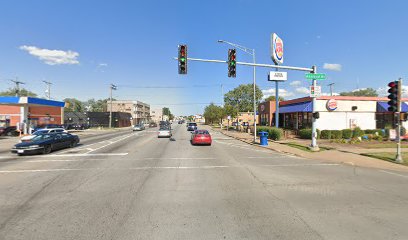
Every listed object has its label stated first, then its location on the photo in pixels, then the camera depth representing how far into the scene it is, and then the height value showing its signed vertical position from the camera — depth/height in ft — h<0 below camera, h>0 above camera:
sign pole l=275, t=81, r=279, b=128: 101.65 +13.57
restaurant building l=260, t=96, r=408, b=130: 92.73 +4.24
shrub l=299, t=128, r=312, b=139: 86.56 -3.80
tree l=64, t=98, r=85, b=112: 493.27 +32.68
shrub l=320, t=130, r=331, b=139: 84.91 -3.86
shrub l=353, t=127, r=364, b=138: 86.28 -3.37
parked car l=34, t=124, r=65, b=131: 116.08 -2.96
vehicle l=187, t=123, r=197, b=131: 157.38 -2.98
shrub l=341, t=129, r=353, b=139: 84.64 -3.37
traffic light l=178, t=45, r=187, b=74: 52.21 +13.19
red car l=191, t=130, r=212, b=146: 72.13 -4.89
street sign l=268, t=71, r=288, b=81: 66.13 +12.65
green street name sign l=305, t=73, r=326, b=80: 59.55 +11.32
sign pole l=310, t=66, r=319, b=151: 60.17 -2.02
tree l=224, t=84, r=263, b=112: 317.63 +32.67
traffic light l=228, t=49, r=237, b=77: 54.43 +12.97
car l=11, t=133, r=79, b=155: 50.42 -5.33
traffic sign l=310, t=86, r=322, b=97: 60.03 +7.73
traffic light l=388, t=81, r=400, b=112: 44.50 +5.19
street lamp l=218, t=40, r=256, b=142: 74.65 +23.17
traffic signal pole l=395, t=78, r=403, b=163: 43.98 +1.49
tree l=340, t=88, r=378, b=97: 360.97 +46.43
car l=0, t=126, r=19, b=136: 109.14 -5.25
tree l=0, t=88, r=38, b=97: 348.49 +39.24
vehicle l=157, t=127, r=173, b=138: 102.32 -4.92
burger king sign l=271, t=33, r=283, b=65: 88.58 +27.34
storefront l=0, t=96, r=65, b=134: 111.45 +4.04
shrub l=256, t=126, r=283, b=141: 88.02 -3.83
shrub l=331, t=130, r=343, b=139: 84.96 -3.74
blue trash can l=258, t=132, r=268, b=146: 72.84 -4.94
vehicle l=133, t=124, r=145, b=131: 171.38 -4.48
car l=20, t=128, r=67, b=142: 73.98 -3.14
